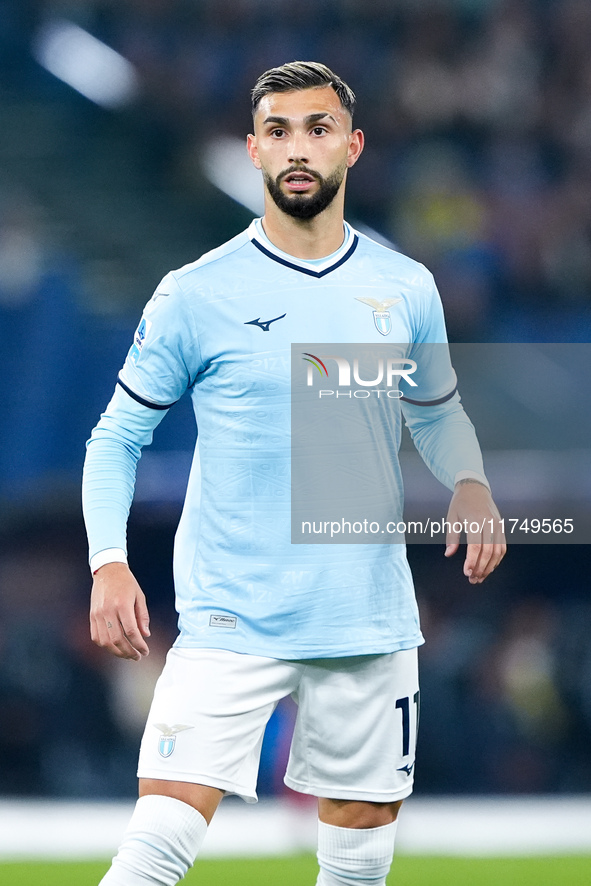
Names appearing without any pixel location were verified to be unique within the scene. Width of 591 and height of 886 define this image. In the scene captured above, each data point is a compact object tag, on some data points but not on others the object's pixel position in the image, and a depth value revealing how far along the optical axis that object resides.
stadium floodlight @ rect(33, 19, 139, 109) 24.88
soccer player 18.17
